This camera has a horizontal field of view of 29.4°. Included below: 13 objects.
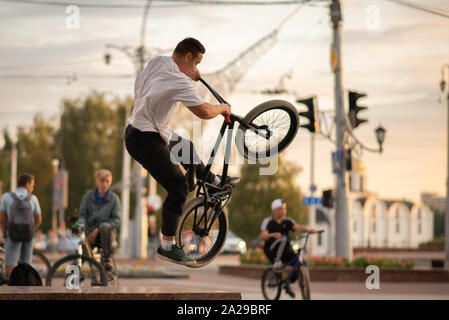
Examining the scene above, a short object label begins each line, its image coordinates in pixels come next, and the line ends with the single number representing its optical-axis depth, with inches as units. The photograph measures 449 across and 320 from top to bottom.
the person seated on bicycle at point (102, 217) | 477.1
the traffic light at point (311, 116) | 739.4
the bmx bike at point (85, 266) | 463.2
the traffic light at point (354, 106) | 813.9
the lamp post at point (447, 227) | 1505.9
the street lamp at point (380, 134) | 1053.2
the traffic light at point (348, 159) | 979.9
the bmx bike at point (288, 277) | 633.0
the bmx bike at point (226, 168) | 297.6
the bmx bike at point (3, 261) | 533.0
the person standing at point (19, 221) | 483.8
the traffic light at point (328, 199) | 997.8
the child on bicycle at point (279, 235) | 643.5
